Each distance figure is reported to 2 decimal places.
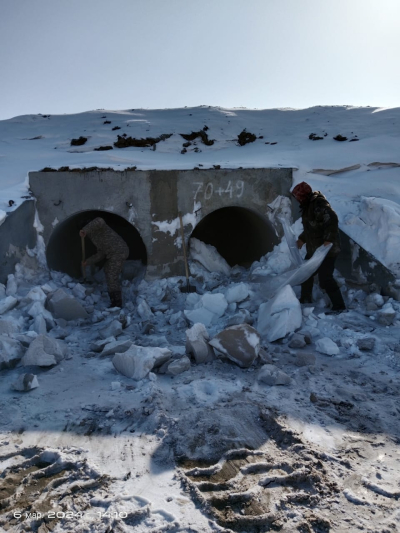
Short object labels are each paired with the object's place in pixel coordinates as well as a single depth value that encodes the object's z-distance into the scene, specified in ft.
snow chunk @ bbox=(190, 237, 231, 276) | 24.70
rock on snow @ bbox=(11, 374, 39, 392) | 12.78
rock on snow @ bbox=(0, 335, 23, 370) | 14.24
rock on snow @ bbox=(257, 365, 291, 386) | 13.33
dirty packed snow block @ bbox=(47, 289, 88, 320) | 19.53
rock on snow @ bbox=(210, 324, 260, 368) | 14.66
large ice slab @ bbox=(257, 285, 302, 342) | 16.97
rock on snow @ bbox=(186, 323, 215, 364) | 14.98
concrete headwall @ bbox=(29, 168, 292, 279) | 22.65
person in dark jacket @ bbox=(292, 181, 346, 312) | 18.66
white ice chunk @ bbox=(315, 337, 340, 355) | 15.76
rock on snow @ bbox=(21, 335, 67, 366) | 14.40
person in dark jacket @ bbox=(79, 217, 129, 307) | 21.42
